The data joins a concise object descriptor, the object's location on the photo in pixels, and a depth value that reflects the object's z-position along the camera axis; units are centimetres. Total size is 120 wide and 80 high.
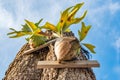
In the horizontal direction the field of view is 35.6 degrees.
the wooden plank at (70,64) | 186
